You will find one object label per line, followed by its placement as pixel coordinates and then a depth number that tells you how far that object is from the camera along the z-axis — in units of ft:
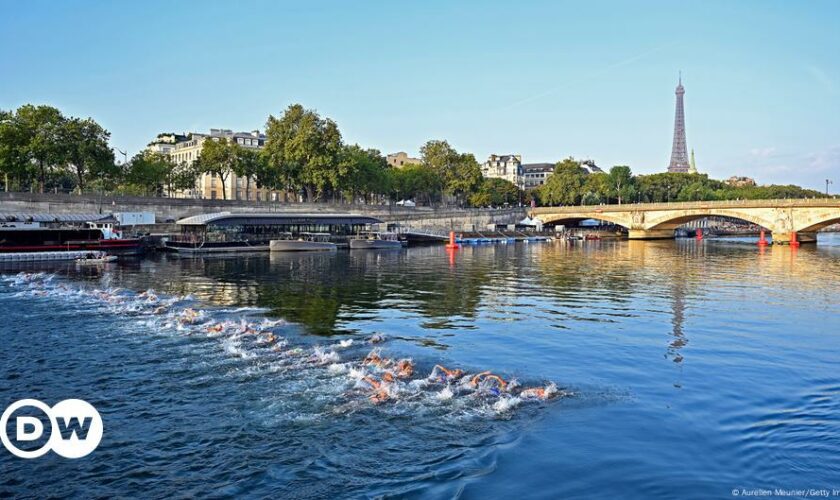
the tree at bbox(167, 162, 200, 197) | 380.37
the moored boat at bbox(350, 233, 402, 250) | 280.31
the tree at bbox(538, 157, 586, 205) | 533.14
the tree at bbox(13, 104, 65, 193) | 260.21
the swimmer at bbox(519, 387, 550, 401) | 53.99
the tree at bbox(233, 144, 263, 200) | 346.95
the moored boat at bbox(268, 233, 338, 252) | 251.19
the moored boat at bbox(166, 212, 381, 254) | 237.04
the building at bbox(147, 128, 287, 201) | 483.51
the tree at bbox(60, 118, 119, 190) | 270.87
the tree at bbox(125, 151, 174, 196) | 347.56
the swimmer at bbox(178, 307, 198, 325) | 86.63
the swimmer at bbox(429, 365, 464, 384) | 58.70
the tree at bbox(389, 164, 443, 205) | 448.24
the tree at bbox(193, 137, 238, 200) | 339.16
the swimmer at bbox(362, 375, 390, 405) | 51.67
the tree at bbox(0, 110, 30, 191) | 254.88
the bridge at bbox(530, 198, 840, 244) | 321.73
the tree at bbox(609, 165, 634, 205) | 525.75
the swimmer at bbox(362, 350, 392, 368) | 62.95
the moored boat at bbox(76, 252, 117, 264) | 185.26
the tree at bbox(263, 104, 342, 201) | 350.23
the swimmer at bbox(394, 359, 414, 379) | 59.77
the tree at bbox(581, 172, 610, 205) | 531.91
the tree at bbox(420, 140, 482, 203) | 457.55
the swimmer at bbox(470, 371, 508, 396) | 55.39
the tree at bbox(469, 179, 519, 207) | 495.41
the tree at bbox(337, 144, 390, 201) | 363.33
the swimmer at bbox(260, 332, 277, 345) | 73.67
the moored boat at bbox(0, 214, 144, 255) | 200.13
